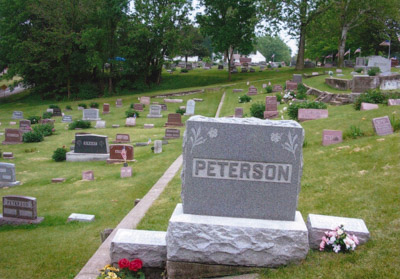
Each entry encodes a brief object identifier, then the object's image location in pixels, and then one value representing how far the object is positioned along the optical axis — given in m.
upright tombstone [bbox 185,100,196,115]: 29.58
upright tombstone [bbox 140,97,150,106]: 36.59
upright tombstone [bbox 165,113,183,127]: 25.64
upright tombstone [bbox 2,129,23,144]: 23.05
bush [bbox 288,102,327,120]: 19.03
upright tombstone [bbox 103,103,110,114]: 33.24
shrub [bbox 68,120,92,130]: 26.65
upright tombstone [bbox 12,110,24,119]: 34.03
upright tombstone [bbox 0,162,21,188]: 14.66
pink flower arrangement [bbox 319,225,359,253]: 5.12
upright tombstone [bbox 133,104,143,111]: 32.94
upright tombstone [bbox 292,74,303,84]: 33.84
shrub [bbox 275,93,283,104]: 27.73
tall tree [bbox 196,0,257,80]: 43.38
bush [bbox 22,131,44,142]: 22.95
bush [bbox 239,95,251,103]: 31.05
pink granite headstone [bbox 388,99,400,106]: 17.17
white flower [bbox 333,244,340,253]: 5.11
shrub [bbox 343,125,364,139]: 13.07
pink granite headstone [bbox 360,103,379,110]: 17.36
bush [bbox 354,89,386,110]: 18.33
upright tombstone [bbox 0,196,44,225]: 10.56
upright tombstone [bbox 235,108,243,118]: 24.30
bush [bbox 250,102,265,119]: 21.86
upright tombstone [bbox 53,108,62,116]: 33.56
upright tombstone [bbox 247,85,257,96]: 34.28
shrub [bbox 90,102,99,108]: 36.66
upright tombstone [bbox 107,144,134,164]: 16.83
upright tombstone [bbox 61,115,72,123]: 30.06
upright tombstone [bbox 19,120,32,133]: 26.01
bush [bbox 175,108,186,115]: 30.24
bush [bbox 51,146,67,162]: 18.14
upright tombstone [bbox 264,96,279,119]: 22.05
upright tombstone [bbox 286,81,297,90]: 31.24
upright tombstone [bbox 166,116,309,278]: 5.04
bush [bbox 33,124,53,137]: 24.51
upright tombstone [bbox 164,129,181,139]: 21.34
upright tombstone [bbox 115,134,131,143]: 21.09
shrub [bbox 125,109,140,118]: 30.11
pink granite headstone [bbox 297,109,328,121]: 18.19
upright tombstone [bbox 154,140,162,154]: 17.85
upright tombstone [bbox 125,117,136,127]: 26.83
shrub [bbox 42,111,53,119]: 31.88
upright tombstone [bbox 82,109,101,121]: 30.19
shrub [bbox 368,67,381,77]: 26.30
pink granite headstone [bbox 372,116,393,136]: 12.24
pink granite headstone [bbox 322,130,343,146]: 12.85
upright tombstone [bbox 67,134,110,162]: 18.02
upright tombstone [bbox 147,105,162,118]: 30.05
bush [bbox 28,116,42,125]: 30.69
